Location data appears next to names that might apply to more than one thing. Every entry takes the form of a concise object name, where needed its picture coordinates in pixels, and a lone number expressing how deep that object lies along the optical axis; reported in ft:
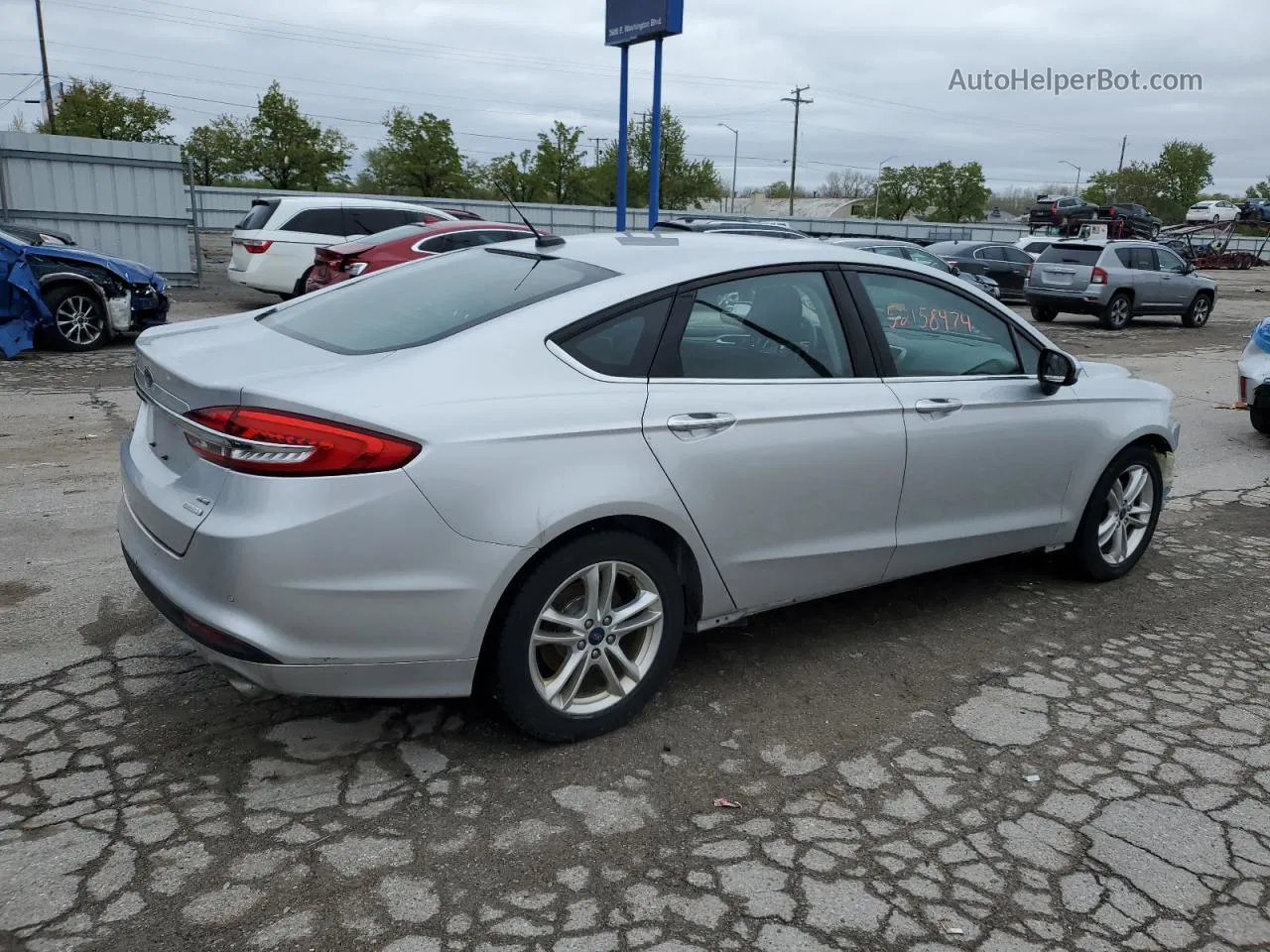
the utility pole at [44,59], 158.61
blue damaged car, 35.14
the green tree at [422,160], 167.22
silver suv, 62.44
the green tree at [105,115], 162.20
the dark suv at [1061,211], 145.89
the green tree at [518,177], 189.26
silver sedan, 9.47
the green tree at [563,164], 185.88
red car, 39.24
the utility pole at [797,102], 241.55
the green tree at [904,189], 268.41
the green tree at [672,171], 193.98
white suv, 50.42
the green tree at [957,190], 261.03
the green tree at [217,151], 174.50
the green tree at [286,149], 169.89
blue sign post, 58.54
